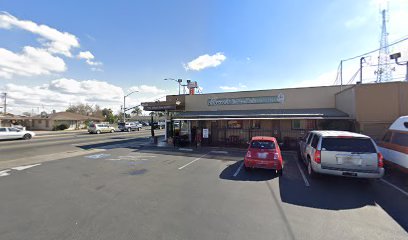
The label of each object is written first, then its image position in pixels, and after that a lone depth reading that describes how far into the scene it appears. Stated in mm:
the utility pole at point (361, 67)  16102
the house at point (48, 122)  44728
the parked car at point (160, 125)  55559
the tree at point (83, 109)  88456
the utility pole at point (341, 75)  16859
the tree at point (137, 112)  129475
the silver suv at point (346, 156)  6703
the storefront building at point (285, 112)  12453
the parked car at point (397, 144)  7477
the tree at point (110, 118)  72125
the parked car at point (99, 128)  36000
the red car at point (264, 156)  8609
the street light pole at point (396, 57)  14564
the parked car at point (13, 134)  23844
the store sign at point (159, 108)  19750
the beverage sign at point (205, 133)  17606
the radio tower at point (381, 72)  19803
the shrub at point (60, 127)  44719
